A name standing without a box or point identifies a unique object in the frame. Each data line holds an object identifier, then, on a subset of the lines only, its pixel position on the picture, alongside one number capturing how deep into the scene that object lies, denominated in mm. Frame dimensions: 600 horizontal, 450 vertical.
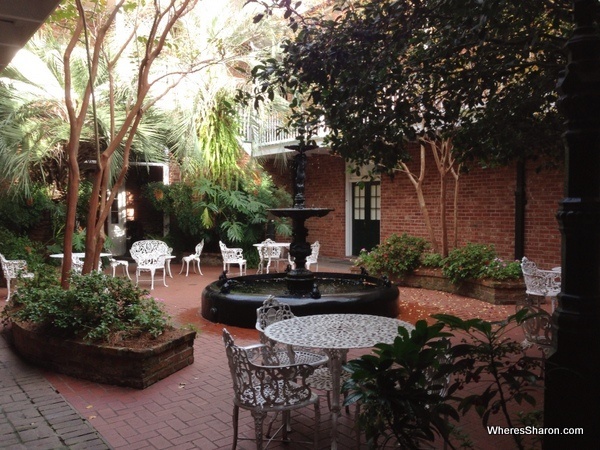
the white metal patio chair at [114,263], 10763
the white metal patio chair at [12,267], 8961
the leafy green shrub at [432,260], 10289
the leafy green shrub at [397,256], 10438
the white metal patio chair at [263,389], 3166
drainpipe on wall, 11047
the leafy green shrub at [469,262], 9211
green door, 15367
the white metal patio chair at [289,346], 3721
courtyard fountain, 6738
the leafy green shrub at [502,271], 8758
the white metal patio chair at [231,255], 11773
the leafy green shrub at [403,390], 2107
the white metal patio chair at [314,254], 11519
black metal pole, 1891
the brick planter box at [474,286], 8641
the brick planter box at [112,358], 4574
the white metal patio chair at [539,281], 7109
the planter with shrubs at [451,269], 8734
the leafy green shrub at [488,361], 2123
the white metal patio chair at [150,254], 10524
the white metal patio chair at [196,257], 12140
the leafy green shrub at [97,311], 4875
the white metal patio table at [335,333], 3350
